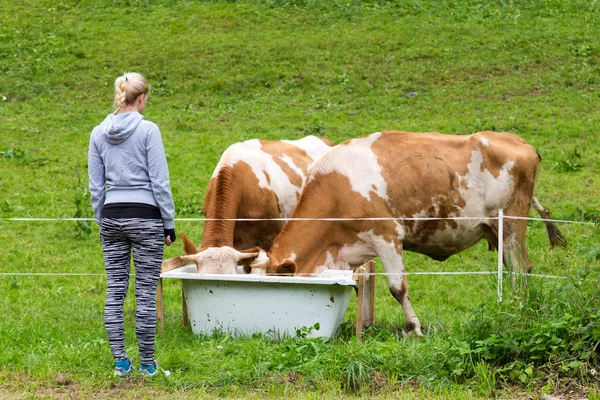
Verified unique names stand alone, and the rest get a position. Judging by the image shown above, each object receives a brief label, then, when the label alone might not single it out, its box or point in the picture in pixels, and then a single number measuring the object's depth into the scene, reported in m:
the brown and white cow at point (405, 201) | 16.70
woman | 12.48
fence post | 14.33
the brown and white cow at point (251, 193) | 17.70
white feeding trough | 14.84
